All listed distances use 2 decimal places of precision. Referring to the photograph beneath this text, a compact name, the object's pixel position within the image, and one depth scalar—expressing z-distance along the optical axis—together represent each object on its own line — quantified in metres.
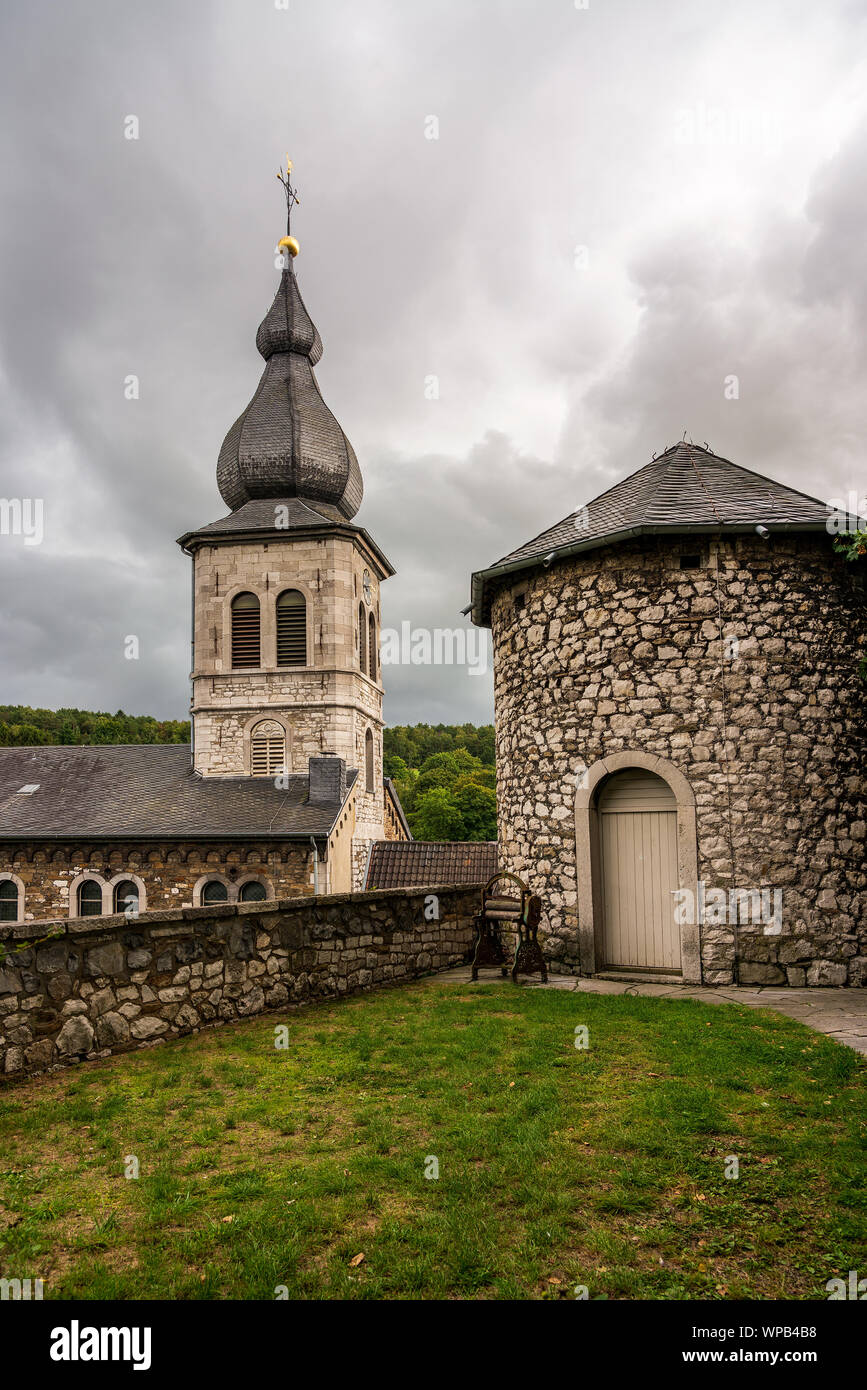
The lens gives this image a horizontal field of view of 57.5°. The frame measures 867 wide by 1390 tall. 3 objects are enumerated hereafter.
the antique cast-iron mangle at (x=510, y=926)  9.14
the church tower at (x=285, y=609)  25.59
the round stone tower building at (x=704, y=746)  8.67
